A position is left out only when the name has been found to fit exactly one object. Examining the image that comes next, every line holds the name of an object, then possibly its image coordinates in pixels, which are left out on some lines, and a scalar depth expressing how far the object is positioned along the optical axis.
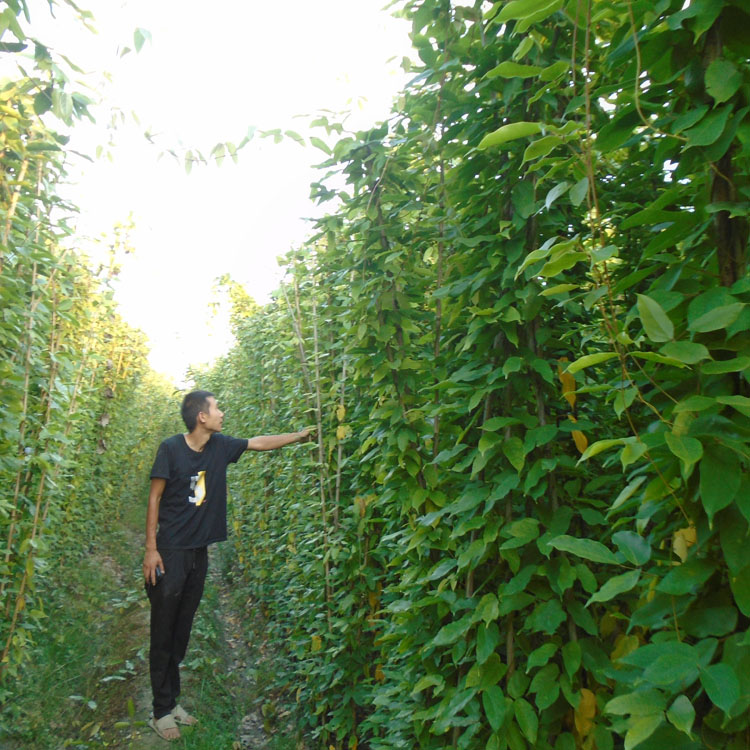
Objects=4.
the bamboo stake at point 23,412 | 3.28
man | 4.00
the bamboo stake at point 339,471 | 3.49
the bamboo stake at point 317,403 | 3.55
